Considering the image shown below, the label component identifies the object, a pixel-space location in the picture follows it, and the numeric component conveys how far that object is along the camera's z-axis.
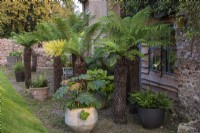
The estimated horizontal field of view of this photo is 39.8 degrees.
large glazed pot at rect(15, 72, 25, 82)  13.28
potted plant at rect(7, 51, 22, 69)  18.61
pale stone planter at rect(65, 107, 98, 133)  5.95
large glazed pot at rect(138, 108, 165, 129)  6.46
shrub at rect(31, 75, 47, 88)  9.70
